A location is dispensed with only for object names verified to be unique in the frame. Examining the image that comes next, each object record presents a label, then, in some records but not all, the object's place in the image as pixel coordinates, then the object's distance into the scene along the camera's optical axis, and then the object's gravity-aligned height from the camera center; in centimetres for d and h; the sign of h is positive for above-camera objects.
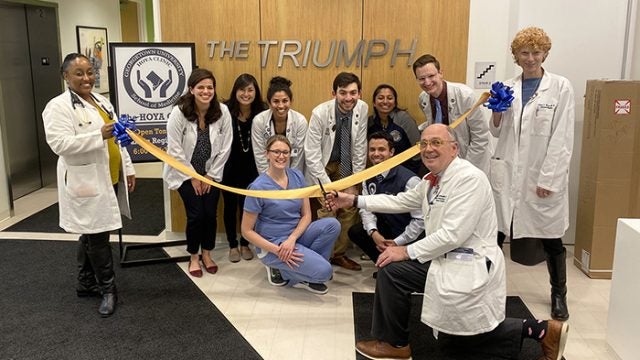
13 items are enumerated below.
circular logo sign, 434 +3
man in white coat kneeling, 261 -91
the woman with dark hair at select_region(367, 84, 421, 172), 418 -31
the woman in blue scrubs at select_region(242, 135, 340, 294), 363 -97
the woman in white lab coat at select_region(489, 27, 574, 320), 326 -45
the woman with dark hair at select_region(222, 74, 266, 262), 421 -47
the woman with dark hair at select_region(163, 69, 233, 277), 389 -48
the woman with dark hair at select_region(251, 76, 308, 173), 405 -31
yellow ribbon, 336 -57
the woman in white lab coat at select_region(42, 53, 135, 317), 309 -47
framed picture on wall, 748 +44
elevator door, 604 -6
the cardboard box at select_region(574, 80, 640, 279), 382 -58
